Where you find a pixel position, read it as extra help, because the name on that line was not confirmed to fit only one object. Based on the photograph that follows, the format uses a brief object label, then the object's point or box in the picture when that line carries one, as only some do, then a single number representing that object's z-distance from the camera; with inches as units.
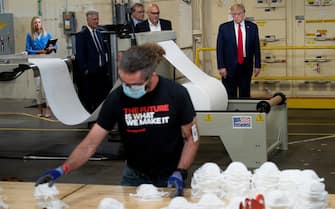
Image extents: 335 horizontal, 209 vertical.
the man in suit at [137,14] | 402.8
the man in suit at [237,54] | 373.1
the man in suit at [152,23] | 376.8
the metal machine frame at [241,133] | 292.4
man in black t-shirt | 159.5
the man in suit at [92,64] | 389.1
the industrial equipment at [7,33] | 543.8
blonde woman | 475.2
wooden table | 144.6
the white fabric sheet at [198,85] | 311.9
